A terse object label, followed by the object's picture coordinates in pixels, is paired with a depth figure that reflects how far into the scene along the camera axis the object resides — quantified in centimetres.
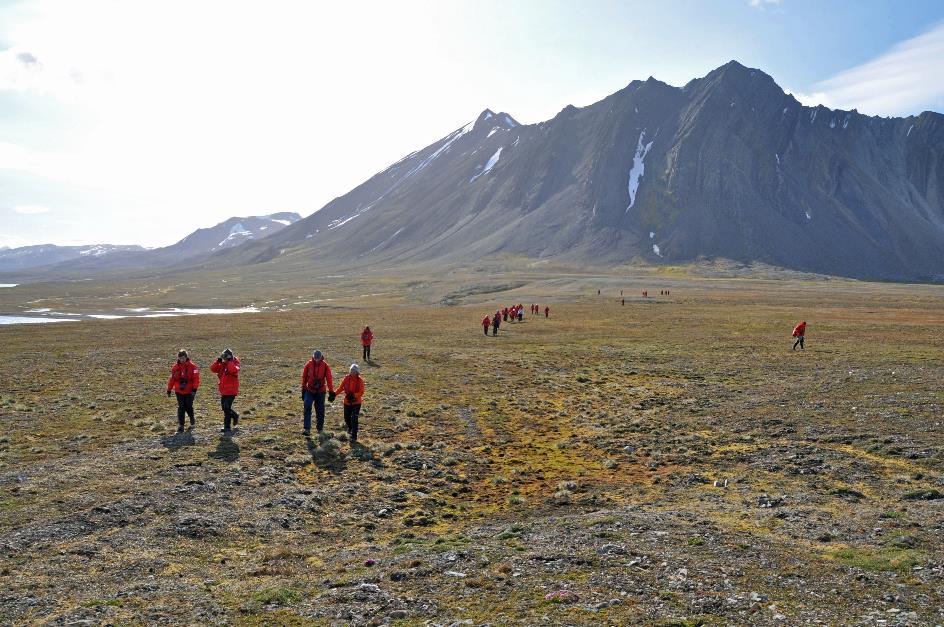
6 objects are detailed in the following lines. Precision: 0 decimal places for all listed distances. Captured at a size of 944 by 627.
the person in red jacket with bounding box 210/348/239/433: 1967
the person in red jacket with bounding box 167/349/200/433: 1970
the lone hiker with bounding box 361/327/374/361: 3812
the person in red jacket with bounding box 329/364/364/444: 1928
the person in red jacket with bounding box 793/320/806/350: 4001
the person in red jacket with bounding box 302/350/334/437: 1967
